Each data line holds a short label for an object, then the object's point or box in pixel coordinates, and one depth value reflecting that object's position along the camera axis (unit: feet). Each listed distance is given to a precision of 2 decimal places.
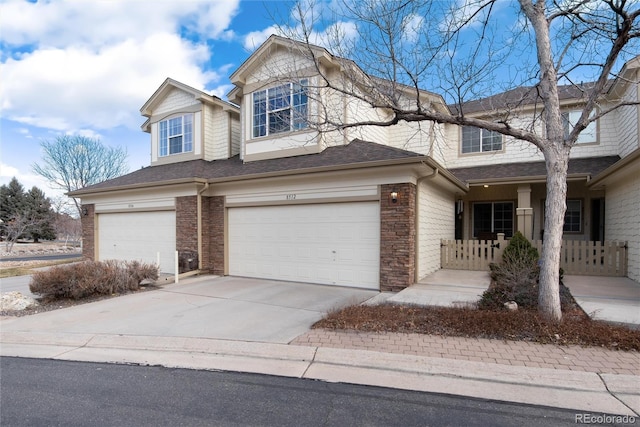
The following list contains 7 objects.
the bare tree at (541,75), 18.08
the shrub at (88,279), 25.40
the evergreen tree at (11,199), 130.91
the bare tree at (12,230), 70.21
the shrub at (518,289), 20.10
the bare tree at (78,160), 93.66
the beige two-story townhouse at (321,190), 28.53
